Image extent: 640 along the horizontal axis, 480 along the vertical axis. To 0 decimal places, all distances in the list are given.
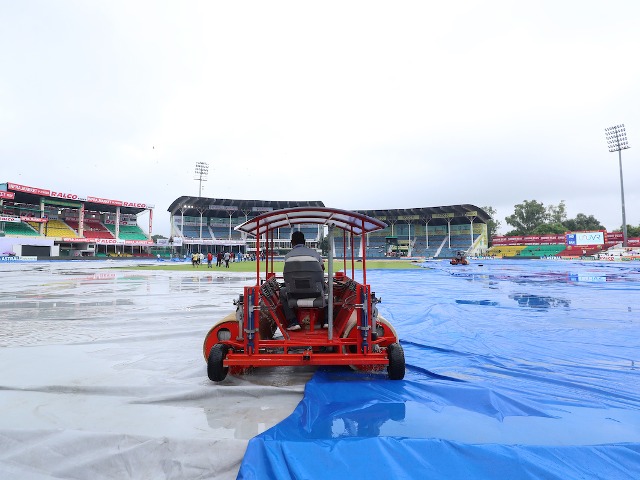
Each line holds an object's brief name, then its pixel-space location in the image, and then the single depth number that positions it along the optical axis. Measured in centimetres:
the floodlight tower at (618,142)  5500
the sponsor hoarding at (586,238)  5372
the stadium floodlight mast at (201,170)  7419
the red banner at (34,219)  4984
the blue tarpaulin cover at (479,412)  209
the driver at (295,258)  404
